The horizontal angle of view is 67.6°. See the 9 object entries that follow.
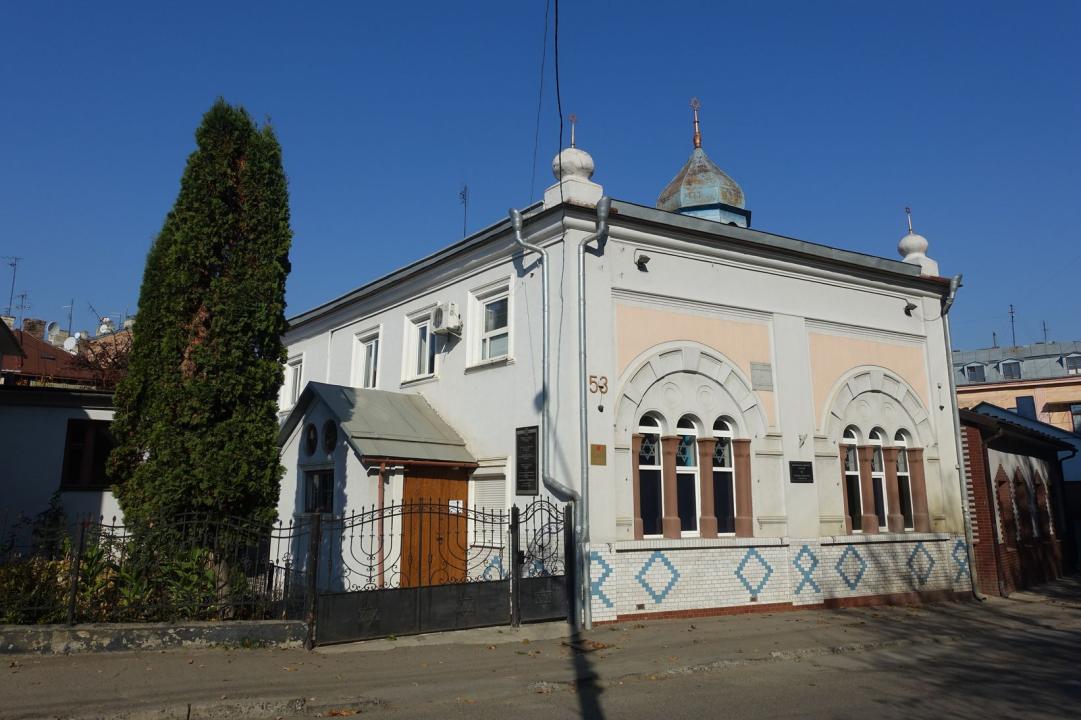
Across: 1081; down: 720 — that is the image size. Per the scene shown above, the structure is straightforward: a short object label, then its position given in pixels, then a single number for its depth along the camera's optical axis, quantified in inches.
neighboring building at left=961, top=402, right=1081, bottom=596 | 655.1
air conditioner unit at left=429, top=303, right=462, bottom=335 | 586.6
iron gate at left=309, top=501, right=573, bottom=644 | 390.3
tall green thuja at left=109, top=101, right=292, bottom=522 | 398.6
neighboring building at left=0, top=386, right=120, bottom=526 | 614.5
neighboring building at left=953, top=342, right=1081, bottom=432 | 1914.4
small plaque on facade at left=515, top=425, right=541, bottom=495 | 499.5
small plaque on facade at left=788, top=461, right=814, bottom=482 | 561.6
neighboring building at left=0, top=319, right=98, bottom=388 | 1018.7
